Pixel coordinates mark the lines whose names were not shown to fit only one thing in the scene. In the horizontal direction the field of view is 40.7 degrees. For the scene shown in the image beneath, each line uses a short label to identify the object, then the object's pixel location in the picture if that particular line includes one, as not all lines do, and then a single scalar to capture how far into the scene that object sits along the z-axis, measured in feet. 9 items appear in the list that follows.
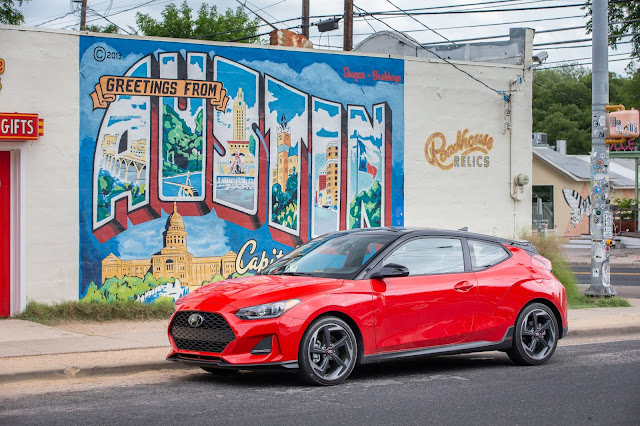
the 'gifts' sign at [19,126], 41.34
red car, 26.68
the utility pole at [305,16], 91.07
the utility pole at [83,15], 110.93
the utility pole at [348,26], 78.79
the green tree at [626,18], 109.81
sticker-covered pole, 50.93
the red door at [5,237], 42.19
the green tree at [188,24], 152.97
